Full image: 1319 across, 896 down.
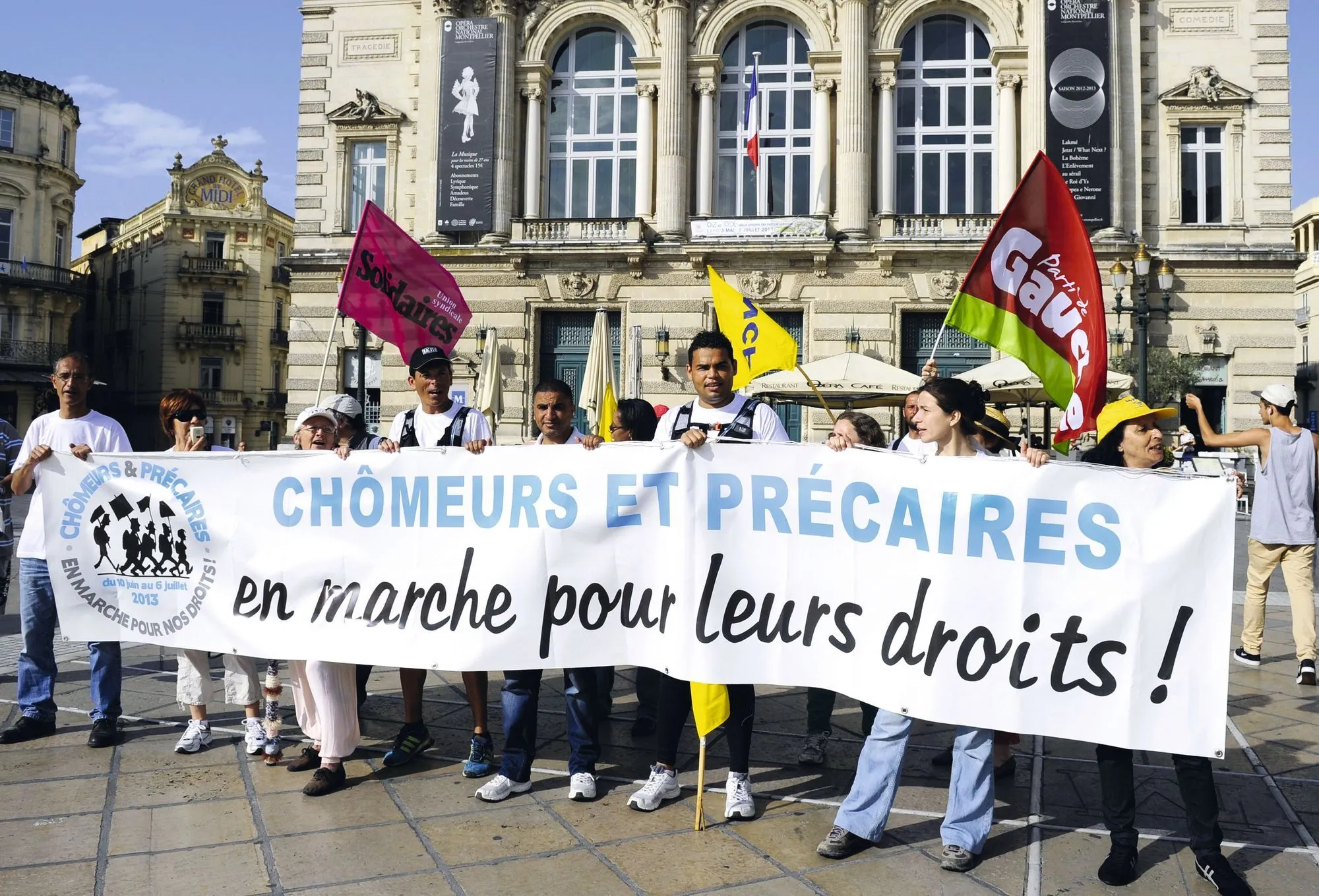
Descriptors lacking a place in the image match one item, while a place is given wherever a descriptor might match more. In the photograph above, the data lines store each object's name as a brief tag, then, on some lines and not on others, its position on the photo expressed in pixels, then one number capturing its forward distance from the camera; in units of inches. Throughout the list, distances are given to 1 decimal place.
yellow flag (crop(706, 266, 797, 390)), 268.2
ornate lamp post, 685.9
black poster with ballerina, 970.7
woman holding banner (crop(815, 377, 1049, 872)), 163.8
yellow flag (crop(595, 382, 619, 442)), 415.8
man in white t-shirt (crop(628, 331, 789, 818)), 185.3
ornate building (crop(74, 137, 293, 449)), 2156.7
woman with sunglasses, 220.4
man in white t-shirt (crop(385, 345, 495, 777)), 207.8
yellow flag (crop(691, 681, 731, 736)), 183.0
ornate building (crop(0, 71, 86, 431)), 1907.0
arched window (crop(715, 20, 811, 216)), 978.7
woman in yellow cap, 155.6
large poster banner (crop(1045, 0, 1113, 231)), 892.6
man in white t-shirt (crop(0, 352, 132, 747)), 228.5
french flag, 921.5
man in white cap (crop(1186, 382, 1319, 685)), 290.4
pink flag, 287.6
